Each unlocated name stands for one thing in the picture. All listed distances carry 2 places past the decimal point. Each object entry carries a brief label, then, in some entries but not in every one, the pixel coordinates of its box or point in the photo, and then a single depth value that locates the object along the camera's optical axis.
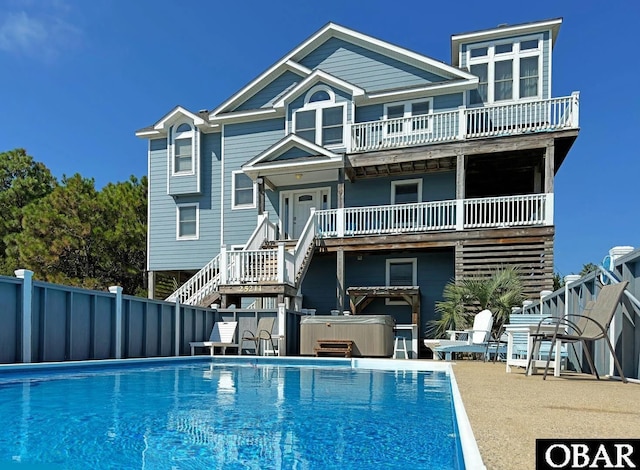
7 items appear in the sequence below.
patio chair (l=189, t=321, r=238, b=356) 11.30
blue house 12.62
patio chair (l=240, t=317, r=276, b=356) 11.16
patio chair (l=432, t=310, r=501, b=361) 8.12
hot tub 10.70
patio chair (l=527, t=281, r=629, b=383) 4.80
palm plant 10.97
